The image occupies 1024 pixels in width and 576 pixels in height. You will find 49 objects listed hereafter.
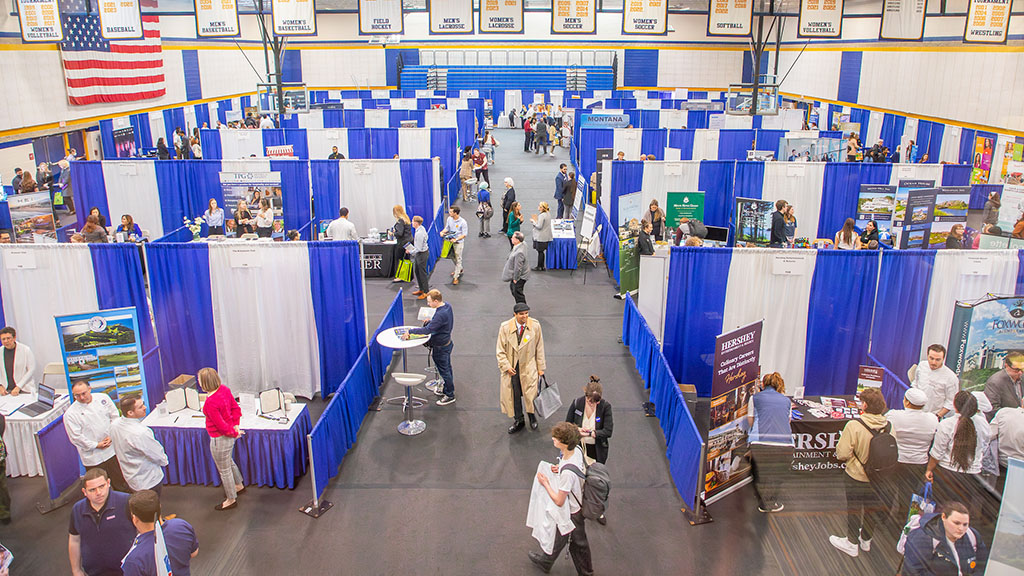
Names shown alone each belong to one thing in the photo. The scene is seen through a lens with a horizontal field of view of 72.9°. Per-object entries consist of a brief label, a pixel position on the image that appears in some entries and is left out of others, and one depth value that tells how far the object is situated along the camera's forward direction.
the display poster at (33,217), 12.28
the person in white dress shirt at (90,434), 5.85
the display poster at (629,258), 11.55
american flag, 19.86
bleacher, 38.94
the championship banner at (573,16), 15.47
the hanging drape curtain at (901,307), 7.94
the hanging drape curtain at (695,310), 8.13
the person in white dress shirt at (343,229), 12.82
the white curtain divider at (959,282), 7.86
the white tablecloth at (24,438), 7.00
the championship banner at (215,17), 16.30
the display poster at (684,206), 13.01
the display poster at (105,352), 7.14
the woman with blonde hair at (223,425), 6.19
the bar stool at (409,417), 7.78
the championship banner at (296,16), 15.86
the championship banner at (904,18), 17.75
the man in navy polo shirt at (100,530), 4.70
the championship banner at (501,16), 16.02
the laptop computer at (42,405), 7.06
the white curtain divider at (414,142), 18.55
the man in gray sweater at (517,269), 10.55
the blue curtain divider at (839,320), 7.99
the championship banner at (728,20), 16.22
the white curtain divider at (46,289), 7.88
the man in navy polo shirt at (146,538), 4.16
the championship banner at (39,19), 14.27
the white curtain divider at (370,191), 14.53
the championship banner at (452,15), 15.75
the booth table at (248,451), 6.83
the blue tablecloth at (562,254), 13.92
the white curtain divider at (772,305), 8.05
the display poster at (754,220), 12.37
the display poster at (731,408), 6.39
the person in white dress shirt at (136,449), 5.68
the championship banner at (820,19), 16.31
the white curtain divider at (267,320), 8.22
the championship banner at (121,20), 15.62
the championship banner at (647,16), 15.89
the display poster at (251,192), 14.16
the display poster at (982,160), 19.10
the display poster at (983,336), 7.57
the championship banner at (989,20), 13.63
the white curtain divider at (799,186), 14.34
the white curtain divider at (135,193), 14.06
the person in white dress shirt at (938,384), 6.85
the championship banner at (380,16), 15.95
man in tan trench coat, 7.39
